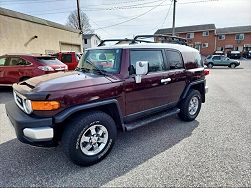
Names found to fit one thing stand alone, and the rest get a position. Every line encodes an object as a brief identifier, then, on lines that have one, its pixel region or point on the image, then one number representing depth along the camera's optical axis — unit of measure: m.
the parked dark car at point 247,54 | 39.88
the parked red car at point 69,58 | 11.12
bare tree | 44.97
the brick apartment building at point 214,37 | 46.22
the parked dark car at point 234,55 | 38.97
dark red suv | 2.69
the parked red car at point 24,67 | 7.78
